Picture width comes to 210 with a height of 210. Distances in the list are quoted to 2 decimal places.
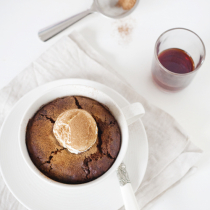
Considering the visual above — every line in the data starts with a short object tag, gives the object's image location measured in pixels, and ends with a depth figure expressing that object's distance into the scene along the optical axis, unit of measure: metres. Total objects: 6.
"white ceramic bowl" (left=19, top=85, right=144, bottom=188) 0.51
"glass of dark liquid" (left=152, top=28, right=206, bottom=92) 0.59
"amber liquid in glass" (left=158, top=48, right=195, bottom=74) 0.61
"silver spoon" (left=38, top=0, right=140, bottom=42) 0.64
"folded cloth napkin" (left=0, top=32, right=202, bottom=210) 0.59
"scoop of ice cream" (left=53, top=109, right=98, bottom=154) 0.50
